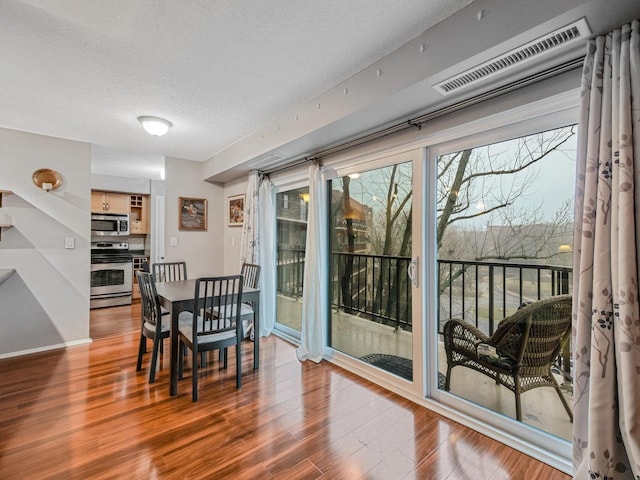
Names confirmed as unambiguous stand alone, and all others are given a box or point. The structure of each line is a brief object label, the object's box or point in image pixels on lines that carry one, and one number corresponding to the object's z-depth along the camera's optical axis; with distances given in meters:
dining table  2.49
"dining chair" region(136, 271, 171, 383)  2.67
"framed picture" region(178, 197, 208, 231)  4.53
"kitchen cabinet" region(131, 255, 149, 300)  6.06
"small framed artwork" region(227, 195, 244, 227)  4.55
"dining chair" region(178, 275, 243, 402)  2.47
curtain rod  1.63
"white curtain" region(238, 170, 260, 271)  3.96
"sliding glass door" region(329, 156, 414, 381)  2.69
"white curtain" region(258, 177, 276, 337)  4.00
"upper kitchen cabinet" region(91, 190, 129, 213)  5.71
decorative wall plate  3.50
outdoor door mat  2.62
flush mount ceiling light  2.95
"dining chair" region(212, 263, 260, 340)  3.00
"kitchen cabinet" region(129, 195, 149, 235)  6.19
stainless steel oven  5.46
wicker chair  1.90
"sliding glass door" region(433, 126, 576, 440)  1.86
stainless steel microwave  5.62
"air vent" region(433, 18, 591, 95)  1.39
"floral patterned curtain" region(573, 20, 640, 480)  1.23
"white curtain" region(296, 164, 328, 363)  3.21
